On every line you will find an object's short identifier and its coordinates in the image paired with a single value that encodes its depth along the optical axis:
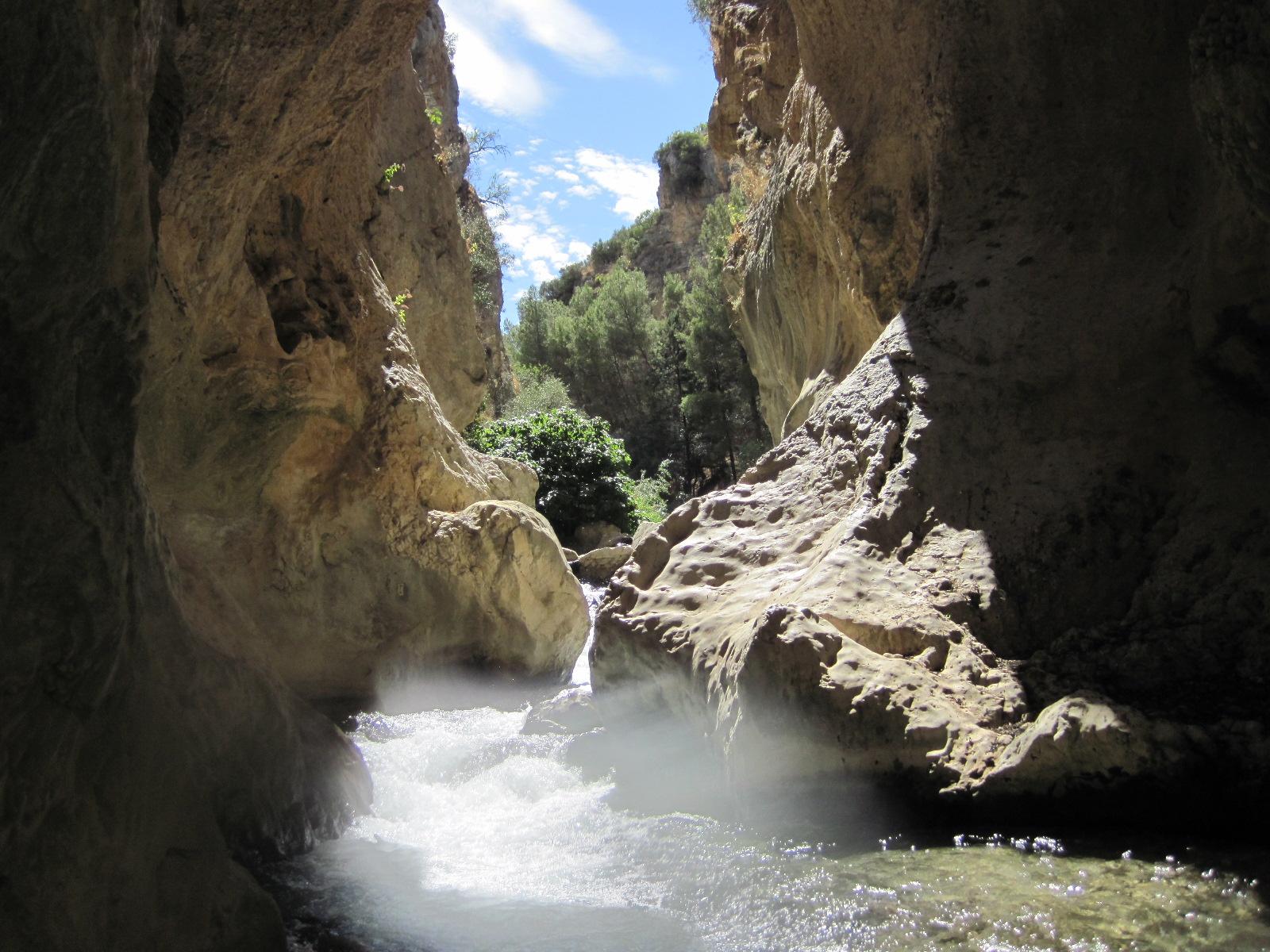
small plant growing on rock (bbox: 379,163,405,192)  11.38
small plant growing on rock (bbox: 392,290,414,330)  10.85
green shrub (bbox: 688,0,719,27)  16.42
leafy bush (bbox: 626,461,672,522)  23.16
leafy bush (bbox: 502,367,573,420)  30.72
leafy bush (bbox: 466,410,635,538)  21.34
